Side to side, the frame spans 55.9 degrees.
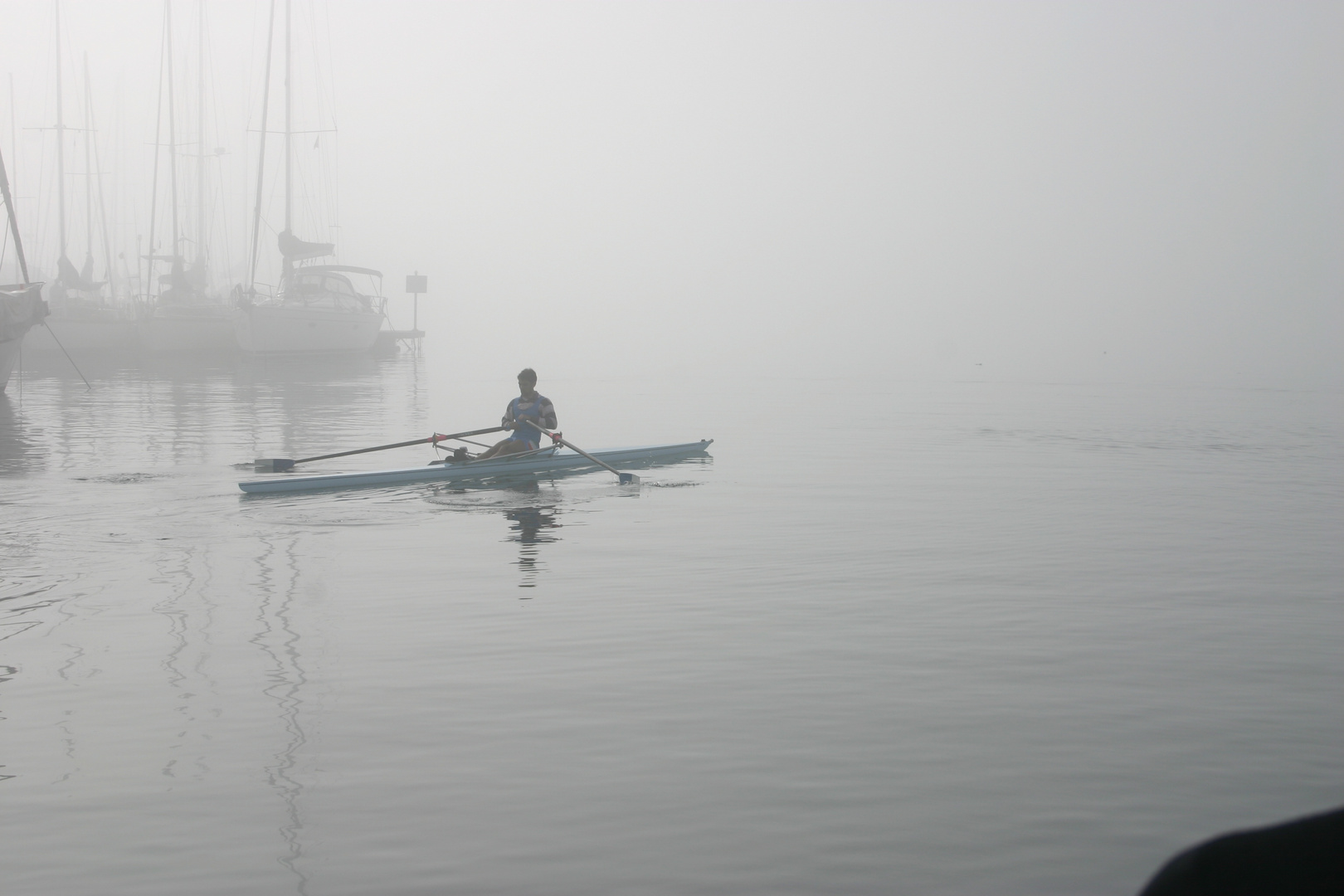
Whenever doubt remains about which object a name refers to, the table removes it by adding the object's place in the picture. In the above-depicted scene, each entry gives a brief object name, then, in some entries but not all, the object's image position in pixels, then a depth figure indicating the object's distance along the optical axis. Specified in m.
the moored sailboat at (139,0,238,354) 61.28
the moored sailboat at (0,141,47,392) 35.50
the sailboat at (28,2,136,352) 58.91
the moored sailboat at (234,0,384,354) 57.38
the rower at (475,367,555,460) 17.80
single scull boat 16.14
